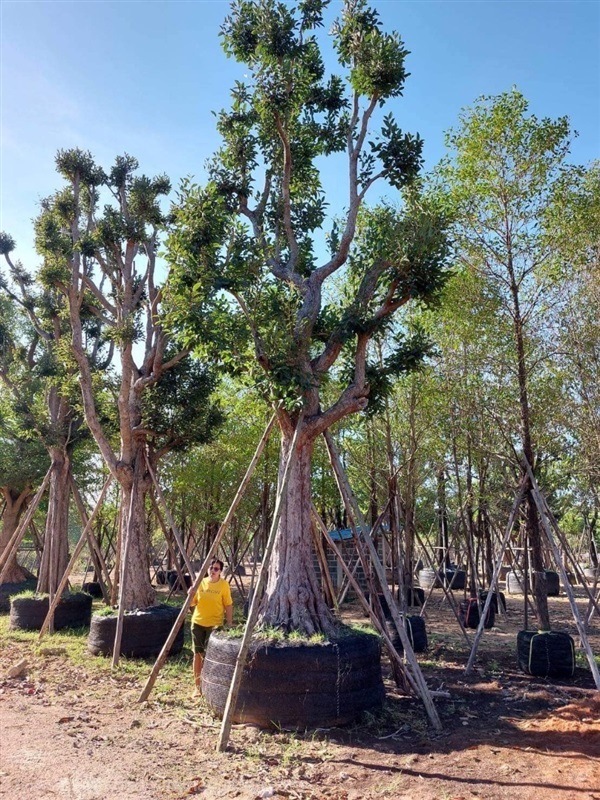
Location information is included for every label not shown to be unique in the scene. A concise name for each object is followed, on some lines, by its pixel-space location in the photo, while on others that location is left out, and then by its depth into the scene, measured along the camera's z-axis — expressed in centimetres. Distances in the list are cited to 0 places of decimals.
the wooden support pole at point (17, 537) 1305
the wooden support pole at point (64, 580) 1088
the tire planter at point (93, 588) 2153
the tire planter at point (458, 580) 2537
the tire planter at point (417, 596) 1902
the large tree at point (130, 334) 1134
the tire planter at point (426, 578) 2562
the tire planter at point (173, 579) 2192
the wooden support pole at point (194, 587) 744
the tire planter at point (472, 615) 1370
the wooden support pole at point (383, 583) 674
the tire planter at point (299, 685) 642
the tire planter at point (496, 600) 1591
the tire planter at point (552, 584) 2250
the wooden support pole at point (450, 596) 1143
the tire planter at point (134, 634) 999
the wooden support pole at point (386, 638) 738
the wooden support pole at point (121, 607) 939
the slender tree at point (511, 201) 1050
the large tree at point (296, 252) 780
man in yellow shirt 818
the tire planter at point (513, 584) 2418
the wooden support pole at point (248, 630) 592
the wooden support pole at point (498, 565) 916
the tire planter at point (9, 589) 1570
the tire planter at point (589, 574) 2932
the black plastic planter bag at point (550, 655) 881
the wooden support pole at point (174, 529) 1015
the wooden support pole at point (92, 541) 1374
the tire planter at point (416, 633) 1027
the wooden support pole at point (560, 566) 760
